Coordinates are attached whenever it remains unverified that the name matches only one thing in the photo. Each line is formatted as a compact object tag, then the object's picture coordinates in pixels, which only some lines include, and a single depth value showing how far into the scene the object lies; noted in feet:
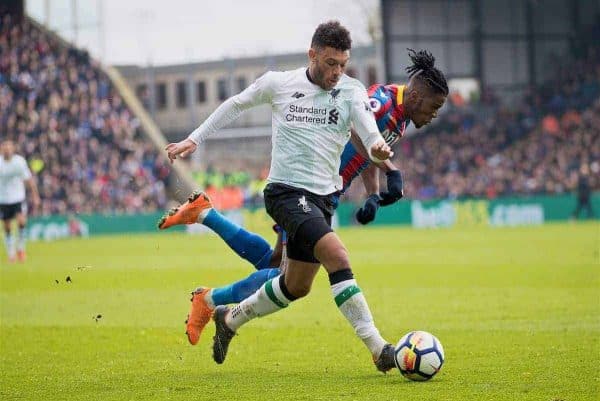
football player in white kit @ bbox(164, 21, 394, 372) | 53.62
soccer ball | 52.44
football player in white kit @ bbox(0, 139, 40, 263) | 159.94
